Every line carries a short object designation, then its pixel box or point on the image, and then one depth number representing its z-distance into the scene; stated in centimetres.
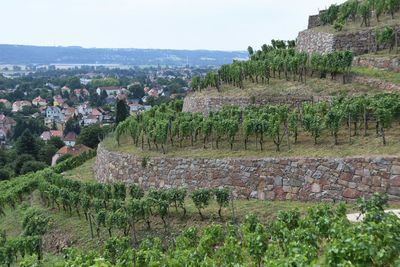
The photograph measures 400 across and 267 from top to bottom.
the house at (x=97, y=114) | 12452
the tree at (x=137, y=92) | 15988
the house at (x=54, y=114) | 13538
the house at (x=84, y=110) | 14212
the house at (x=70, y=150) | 5904
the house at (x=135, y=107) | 12792
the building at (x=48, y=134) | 10104
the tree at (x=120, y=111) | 6506
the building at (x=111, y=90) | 18588
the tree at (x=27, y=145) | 6844
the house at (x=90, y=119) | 11953
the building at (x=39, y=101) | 15970
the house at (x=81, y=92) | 18425
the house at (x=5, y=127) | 11738
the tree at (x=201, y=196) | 1778
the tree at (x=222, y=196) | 1761
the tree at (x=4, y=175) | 5612
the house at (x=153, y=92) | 15625
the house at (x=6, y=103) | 15506
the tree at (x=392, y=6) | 2989
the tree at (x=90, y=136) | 6412
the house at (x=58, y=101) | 15998
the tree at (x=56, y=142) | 7700
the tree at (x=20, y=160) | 5975
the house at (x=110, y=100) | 16758
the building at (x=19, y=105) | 15061
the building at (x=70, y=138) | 9551
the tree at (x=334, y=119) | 1919
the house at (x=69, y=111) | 13588
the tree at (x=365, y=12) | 3038
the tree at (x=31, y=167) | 5469
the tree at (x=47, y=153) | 6825
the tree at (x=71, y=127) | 10841
